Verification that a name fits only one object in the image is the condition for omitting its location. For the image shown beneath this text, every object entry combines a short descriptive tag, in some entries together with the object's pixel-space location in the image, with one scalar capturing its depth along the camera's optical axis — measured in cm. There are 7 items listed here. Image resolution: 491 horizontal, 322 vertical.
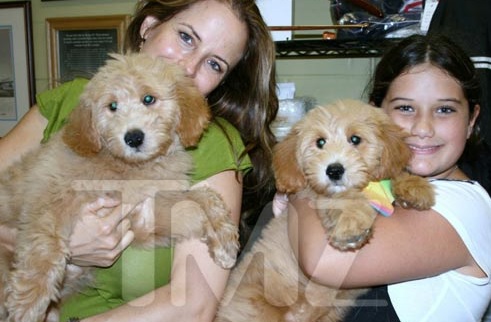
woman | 175
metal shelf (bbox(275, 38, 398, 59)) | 287
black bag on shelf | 274
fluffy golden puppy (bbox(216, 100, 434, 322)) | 184
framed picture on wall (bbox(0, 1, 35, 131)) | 410
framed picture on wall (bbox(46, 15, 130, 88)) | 382
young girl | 158
